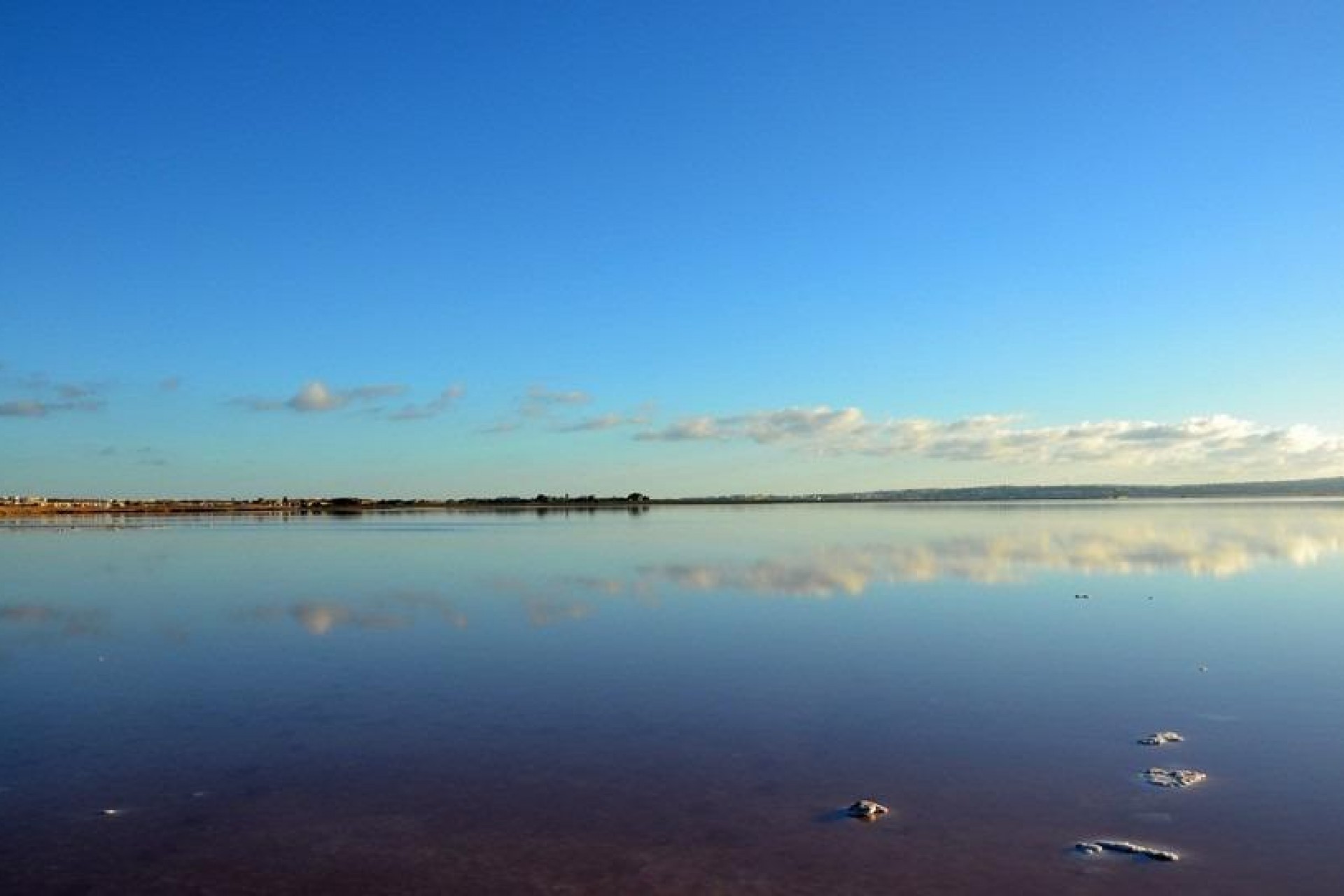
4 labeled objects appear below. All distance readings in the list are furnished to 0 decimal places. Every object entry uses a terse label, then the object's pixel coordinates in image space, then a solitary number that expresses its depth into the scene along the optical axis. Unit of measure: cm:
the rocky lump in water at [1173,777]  755
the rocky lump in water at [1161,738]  872
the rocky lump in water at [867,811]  689
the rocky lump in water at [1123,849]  612
